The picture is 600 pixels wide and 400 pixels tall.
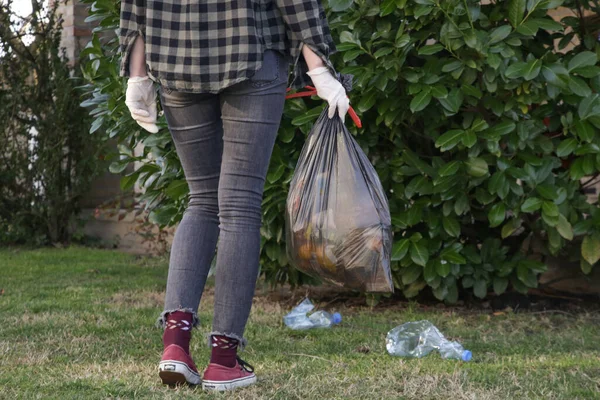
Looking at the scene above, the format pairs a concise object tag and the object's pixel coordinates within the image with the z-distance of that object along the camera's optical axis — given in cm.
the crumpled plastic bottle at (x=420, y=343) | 706
